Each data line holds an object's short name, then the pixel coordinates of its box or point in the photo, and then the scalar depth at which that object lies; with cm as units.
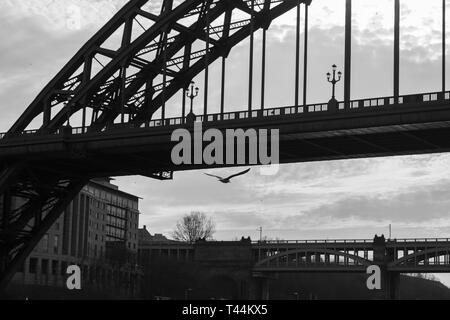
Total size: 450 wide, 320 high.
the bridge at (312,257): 15138
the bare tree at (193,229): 19662
